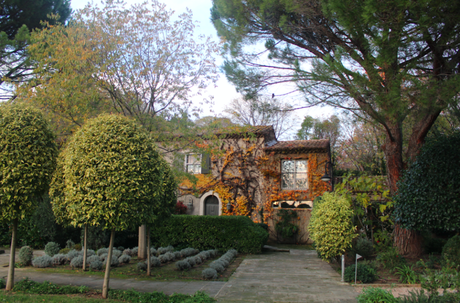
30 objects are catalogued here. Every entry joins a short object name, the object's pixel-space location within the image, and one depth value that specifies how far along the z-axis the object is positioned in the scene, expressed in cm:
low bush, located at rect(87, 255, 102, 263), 909
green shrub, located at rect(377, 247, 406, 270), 815
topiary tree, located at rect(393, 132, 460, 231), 753
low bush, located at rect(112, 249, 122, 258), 1019
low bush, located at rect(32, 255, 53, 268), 903
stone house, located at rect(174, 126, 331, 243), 1650
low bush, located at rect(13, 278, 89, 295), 622
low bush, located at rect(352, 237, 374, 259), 970
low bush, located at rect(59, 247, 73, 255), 1073
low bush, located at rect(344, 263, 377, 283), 728
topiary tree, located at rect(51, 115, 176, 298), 559
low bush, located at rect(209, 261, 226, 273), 858
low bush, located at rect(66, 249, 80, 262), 971
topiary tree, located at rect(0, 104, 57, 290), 614
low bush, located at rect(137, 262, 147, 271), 877
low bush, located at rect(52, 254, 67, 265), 941
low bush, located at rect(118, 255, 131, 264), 967
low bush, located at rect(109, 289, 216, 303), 564
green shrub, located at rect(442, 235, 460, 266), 778
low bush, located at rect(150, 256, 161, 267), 936
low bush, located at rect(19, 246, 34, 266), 912
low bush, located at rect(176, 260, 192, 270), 891
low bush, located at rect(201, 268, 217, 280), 793
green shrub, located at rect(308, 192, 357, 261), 832
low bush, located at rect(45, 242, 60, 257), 1023
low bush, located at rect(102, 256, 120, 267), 927
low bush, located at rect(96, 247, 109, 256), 1040
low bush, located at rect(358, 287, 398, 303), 526
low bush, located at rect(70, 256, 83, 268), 904
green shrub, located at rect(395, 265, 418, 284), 713
